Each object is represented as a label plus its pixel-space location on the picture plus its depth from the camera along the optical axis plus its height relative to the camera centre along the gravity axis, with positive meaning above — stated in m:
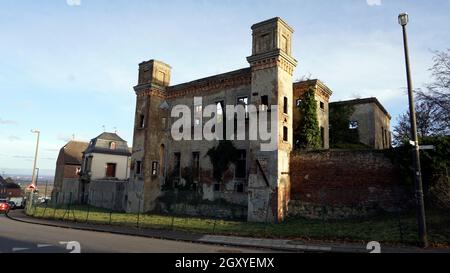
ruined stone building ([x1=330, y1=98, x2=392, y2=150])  28.91 +7.14
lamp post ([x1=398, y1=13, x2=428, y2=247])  11.32 +1.61
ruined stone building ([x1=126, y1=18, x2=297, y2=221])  20.08 +4.21
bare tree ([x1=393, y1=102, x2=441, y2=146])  22.00 +7.35
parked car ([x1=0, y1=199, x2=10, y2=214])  27.92 -1.80
